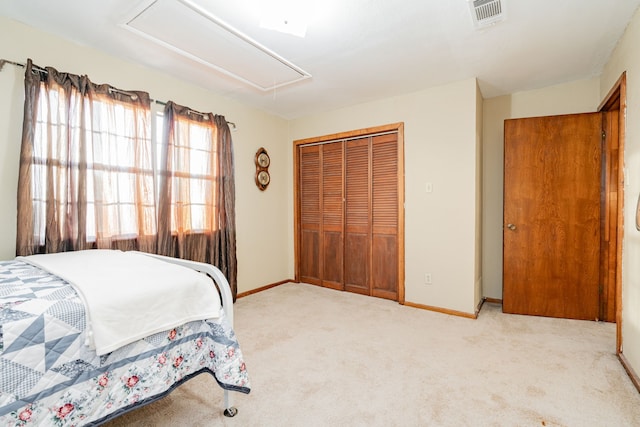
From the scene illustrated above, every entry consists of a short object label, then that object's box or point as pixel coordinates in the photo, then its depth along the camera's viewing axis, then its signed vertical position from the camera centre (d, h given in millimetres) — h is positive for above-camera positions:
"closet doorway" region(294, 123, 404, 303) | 3500 -33
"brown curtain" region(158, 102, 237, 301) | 2832 +188
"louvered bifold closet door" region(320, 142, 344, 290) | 3924 -86
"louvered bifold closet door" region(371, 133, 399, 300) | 3492 -91
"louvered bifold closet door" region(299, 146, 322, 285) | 4133 -89
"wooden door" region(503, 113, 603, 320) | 2828 -74
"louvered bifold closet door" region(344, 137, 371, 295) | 3705 -109
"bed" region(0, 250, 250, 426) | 984 -517
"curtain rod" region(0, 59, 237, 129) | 1995 +974
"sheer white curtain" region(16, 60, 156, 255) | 2045 +317
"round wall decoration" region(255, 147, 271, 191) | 3855 +524
